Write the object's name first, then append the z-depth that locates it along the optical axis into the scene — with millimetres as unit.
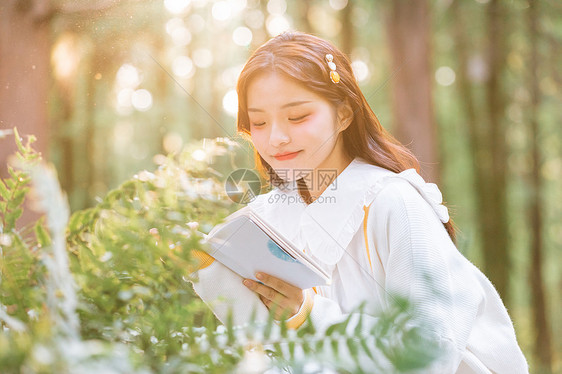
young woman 1226
